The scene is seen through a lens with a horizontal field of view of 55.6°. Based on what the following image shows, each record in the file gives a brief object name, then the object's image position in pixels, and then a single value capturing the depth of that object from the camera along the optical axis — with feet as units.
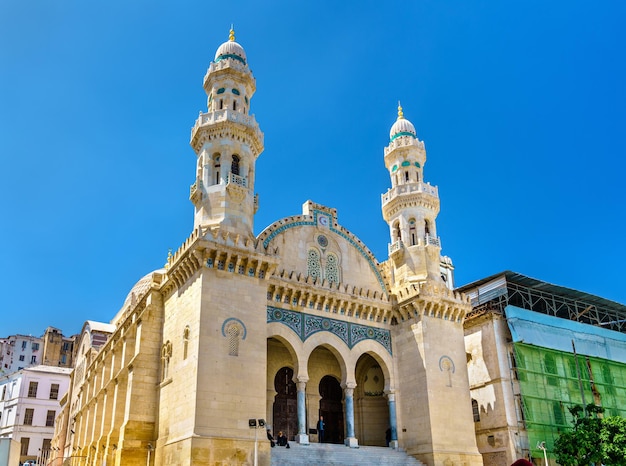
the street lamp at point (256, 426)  65.15
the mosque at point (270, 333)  72.23
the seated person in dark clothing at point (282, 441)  77.82
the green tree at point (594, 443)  87.81
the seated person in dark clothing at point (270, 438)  76.84
